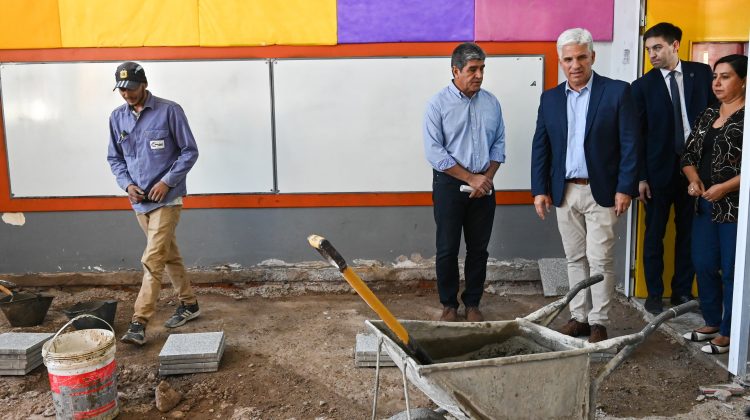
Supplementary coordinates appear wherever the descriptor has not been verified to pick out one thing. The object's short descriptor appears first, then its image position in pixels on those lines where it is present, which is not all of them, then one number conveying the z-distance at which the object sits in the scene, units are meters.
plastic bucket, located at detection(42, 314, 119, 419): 3.35
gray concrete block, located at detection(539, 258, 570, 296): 5.53
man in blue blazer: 4.07
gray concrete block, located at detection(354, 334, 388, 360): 4.16
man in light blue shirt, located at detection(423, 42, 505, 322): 4.61
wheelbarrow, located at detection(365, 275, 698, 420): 2.47
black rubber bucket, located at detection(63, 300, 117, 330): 4.53
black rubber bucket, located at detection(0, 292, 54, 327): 4.91
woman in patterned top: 3.89
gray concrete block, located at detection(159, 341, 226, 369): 4.04
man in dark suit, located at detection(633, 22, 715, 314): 4.59
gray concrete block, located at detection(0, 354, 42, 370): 4.07
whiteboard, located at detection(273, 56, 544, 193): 5.66
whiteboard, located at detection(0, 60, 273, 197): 5.71
